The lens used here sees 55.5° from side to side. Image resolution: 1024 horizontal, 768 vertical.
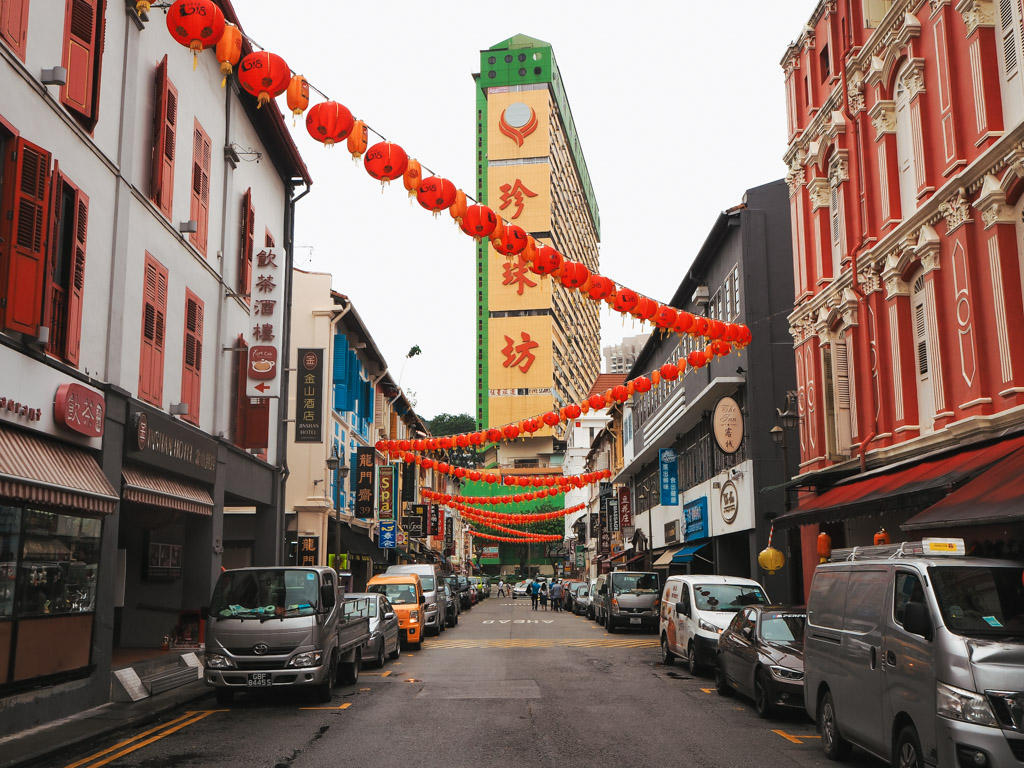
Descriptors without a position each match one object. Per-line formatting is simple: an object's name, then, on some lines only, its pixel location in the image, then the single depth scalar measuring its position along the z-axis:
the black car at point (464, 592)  52.88
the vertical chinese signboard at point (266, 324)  22.20
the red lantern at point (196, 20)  11.71
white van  18.80
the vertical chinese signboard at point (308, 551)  35.28
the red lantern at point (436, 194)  13.84
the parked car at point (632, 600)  33.00
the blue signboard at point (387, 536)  47.34
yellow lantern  22.66
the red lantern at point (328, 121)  12.75
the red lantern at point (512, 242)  15.67
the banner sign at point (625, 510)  54.38
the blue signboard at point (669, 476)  41.53
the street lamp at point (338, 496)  29.59
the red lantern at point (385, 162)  13.27
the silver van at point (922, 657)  7.20
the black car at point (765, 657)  13.05
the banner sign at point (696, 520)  37.22
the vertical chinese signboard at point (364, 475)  41.56
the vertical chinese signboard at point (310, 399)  28.91
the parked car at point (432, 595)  31.39
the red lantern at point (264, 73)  12.24
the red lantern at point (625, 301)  18.81
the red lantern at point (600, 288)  18.06
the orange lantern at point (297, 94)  12.44
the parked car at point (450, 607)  37.44
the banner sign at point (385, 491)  47.47
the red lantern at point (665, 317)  19.62
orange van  25.95
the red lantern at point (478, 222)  14.60
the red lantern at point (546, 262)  16.52
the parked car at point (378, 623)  20.00
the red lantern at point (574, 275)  17.08
